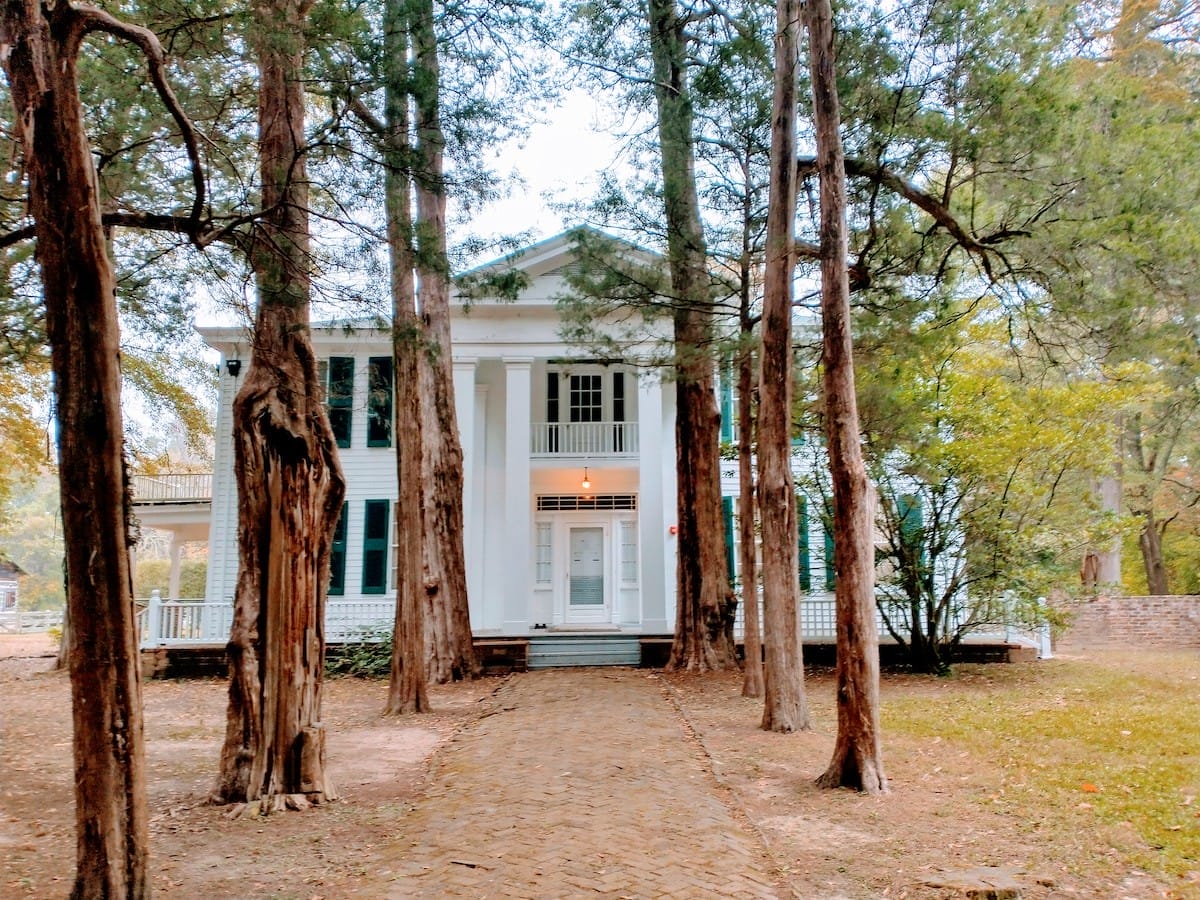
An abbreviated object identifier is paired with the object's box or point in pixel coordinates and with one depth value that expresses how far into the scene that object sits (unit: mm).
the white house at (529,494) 16109
